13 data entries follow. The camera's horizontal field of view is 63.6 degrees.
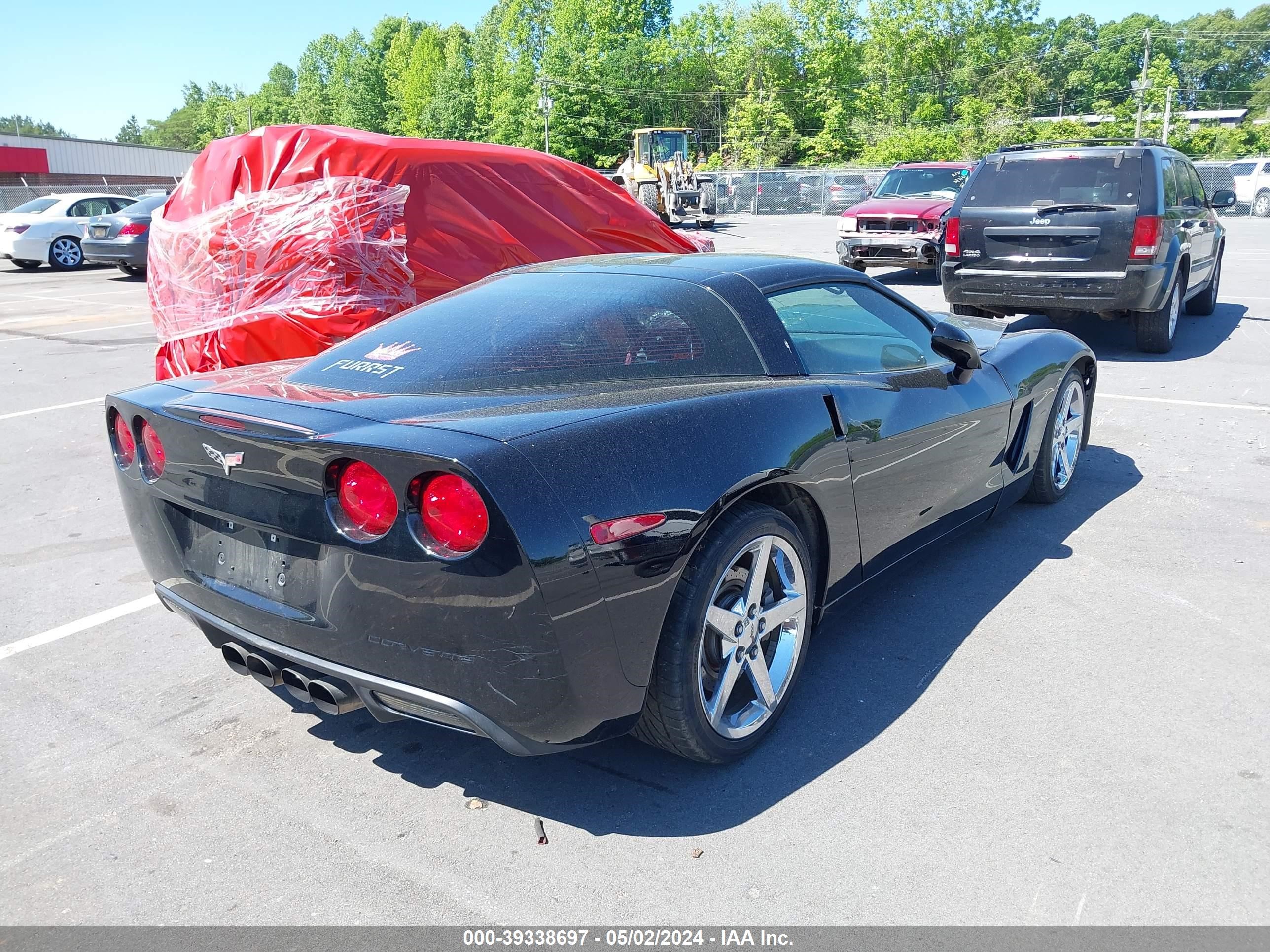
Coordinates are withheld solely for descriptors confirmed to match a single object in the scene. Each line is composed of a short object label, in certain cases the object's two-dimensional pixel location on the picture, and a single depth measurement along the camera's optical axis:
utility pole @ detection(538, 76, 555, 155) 56.50
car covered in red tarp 6.09
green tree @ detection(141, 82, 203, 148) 166.25
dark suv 8.75
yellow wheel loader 29.89
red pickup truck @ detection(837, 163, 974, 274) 14.77
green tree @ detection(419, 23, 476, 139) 90.00
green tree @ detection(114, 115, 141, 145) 191.12
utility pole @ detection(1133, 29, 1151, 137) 54.81
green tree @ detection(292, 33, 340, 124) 121.56
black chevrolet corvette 2.38
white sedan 20.64
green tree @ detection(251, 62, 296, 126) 126.94
